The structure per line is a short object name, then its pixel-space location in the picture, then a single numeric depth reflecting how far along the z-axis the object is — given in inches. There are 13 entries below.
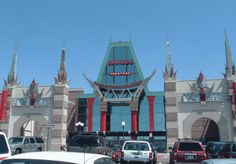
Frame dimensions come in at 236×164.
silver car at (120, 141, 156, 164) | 665.6
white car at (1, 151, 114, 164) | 168.6
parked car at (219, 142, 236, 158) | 594.9
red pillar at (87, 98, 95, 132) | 2193.7
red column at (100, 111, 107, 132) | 2026.3
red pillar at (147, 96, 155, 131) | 2133.4
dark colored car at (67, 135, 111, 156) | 626.5
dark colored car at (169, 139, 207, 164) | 606.9
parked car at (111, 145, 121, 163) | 778.7
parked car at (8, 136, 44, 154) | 901.6
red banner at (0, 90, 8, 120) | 1517.0
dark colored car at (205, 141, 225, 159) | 729.5
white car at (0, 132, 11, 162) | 339.3
